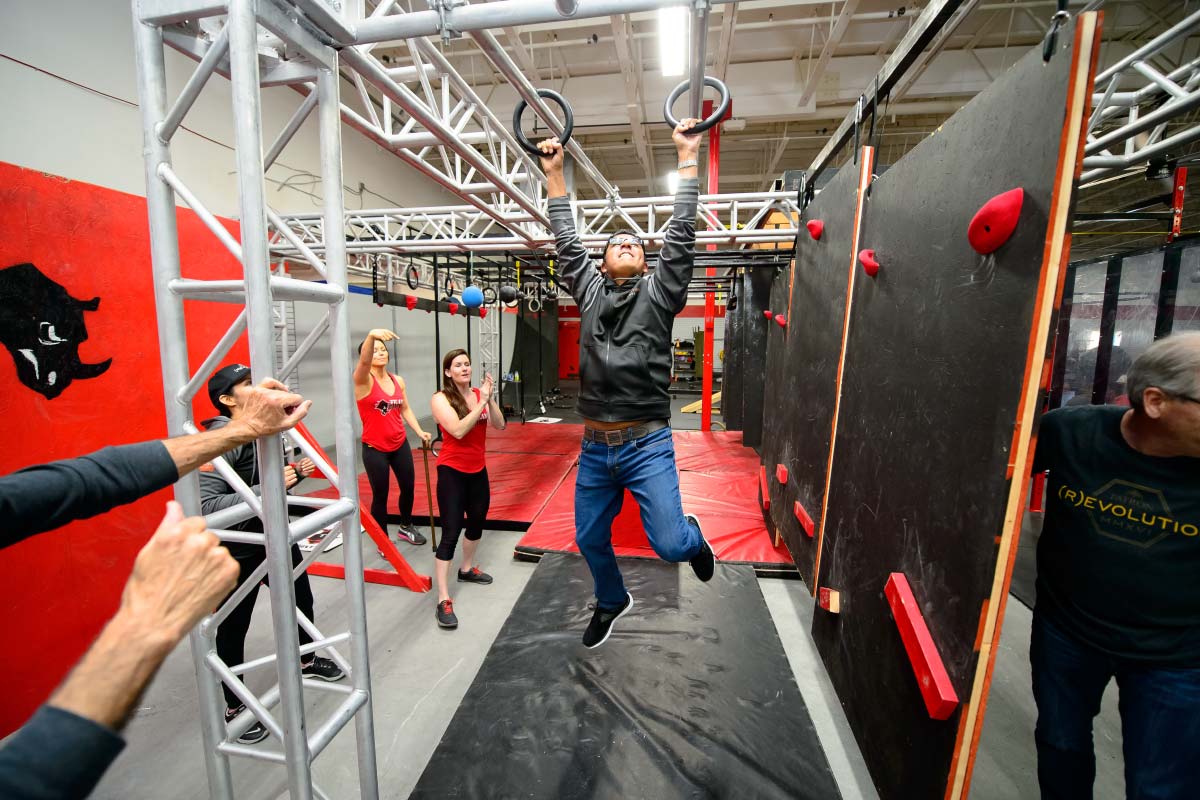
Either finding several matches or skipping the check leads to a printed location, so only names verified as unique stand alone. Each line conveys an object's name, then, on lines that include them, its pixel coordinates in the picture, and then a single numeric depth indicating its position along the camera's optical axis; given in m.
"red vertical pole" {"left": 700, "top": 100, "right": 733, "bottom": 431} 7.68
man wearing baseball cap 1.88
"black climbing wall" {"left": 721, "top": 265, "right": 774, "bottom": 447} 6.66
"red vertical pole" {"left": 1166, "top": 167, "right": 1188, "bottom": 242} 3.67
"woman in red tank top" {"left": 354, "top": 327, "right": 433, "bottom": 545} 3.53
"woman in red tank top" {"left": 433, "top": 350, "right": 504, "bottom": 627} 3.02
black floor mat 1.83
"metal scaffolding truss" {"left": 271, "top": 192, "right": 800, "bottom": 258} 5.03
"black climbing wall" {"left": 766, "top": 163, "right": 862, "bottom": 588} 2.46
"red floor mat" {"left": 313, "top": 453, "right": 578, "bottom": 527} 4.54
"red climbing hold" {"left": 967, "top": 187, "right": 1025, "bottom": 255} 1.22
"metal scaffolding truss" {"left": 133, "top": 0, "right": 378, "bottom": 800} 1.23
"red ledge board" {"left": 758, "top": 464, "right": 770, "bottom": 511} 4.02
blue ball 5.43
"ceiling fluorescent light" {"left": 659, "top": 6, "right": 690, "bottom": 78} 3.77
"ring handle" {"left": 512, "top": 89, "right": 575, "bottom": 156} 1.93
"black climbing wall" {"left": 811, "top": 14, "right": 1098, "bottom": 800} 1.19
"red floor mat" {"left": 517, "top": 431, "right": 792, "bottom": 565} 3.79
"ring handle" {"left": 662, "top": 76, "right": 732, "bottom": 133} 1.73
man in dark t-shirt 1.23
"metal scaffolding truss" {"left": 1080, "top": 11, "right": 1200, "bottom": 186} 2.97
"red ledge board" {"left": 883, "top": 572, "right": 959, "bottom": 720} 1.38
